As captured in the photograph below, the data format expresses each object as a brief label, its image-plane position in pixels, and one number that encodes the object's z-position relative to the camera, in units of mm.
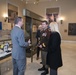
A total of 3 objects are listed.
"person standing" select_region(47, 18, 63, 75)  2596
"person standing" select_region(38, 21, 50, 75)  3541
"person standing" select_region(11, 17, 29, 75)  2494
